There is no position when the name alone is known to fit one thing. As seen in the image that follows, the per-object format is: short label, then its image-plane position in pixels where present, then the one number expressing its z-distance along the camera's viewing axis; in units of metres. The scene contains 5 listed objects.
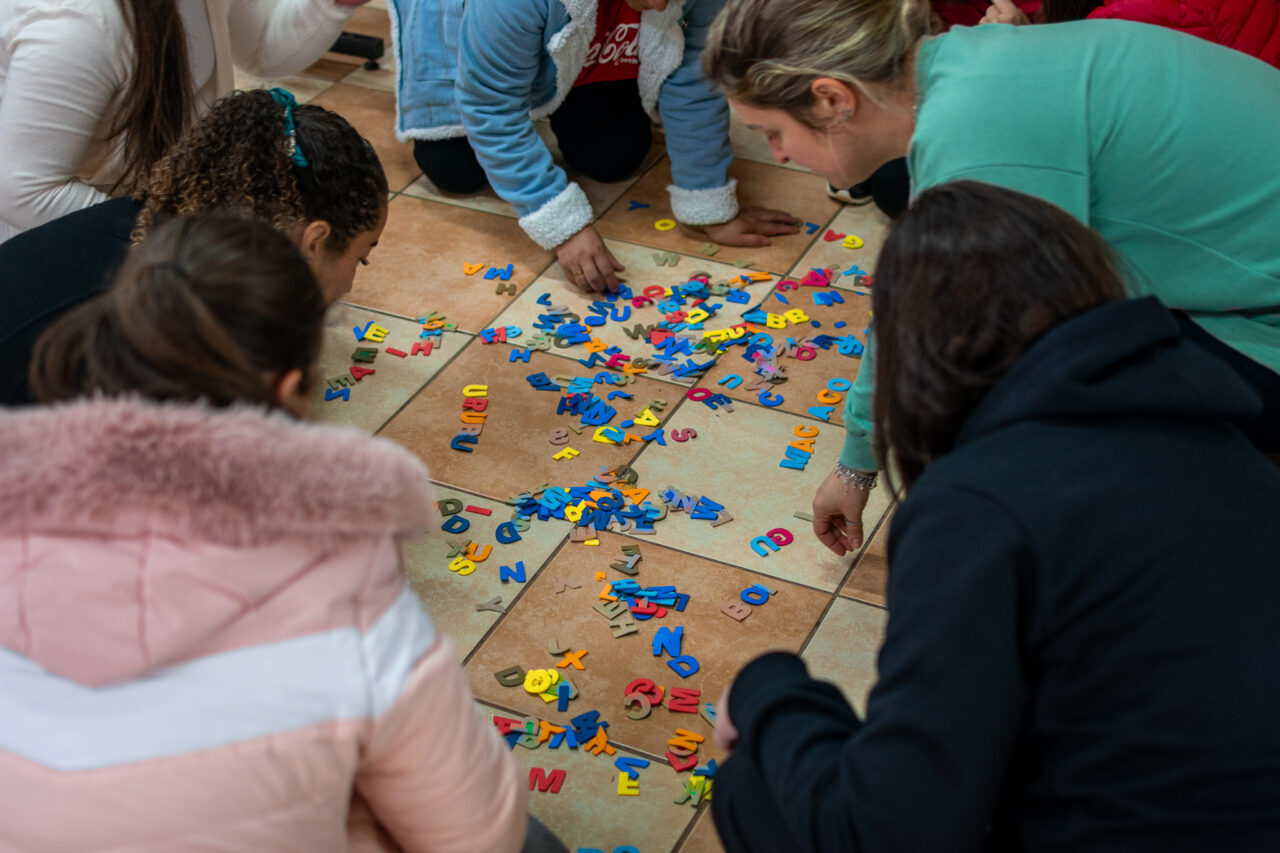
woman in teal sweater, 1.38
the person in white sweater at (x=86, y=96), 1.75
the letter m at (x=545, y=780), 1.53
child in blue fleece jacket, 2.47
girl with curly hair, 1.49
